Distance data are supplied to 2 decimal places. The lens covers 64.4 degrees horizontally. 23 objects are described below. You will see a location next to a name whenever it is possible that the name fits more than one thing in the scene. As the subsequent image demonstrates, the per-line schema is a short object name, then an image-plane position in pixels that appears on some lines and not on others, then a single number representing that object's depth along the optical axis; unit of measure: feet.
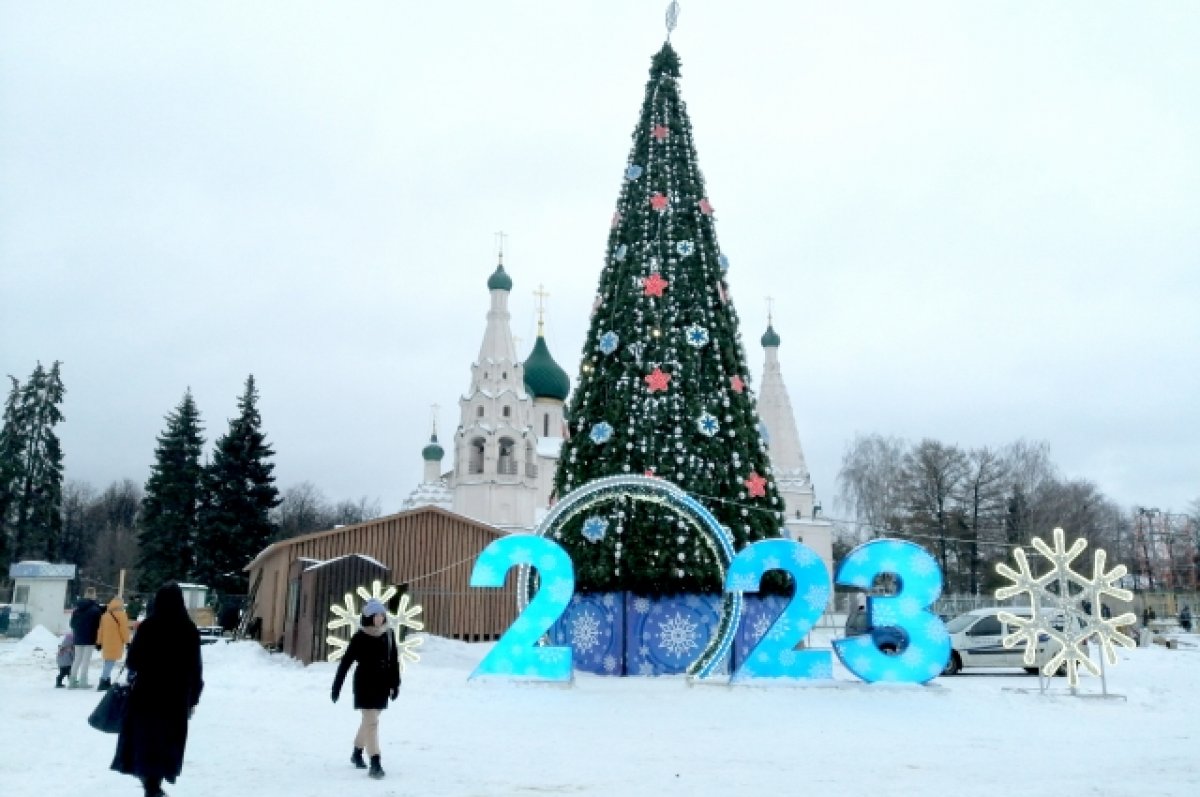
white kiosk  98.02
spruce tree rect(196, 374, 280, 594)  151.12
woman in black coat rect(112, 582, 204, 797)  21.16
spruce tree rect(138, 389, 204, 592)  151.02
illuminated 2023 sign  46.26
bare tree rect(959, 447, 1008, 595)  155.12
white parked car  62.64
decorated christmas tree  53.42
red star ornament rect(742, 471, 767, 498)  55.72
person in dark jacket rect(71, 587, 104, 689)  46.73
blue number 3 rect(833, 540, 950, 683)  46.16
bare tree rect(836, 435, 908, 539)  162.61
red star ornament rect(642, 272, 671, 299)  58.03
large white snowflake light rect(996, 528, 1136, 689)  45.44
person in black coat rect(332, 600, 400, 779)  25.66
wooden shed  80.23
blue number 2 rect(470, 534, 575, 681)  46.68
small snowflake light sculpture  47.80
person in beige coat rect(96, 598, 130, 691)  46.52
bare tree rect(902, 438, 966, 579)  155.33
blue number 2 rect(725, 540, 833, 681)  46.39
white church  149.79
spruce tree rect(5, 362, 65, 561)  146.10
